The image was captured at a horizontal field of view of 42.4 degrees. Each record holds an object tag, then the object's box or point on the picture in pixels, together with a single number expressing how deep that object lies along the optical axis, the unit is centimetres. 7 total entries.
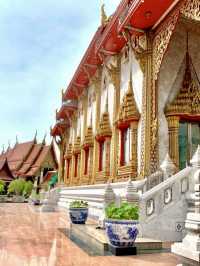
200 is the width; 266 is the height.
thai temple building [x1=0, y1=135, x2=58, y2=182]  2655
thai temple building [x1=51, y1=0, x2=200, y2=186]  616
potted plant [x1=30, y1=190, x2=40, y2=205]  1803
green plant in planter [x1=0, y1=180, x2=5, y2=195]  2522
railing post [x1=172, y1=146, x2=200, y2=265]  227
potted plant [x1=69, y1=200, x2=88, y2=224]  633
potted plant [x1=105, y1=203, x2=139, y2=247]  378
